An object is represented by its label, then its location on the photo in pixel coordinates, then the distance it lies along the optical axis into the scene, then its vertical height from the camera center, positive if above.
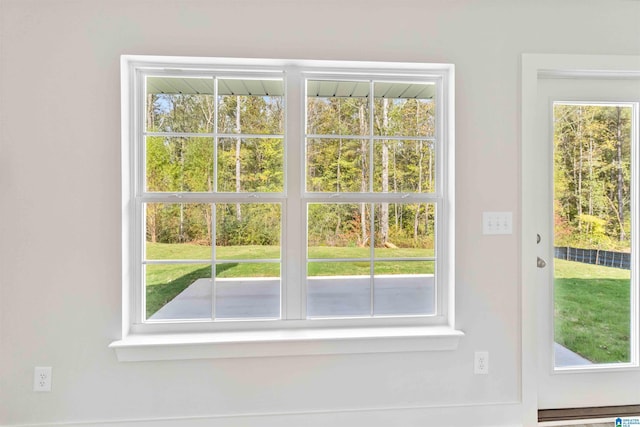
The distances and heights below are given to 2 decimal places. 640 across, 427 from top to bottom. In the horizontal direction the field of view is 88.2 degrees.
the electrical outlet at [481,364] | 1.86 -0.85
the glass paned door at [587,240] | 1.96 -0.16
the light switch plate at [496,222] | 1.86 -0.05
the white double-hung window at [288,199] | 1.85 +0.08
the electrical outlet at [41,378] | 1.69 -0.85
